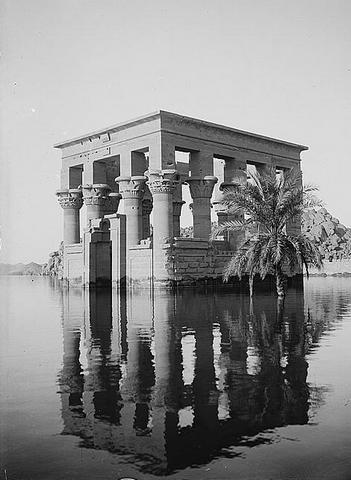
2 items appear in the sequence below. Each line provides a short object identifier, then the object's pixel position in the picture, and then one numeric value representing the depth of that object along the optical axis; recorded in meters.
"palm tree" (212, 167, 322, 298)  20.67
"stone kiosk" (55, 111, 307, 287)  30.58
